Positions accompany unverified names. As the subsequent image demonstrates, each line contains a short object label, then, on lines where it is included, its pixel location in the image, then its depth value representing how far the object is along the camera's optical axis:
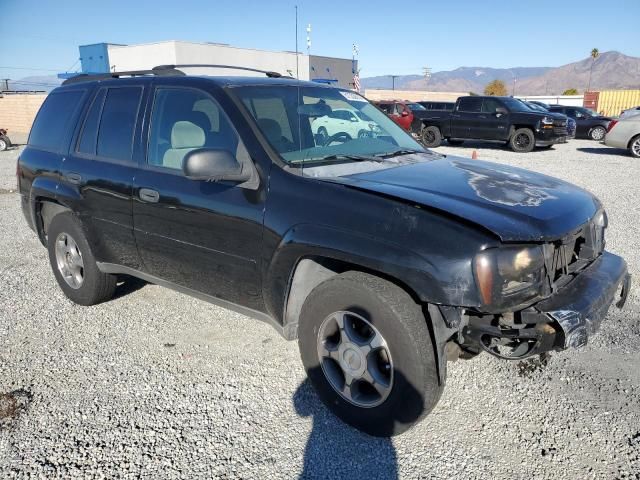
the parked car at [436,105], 21.15
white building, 36.22
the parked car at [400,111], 18.69
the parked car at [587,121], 21.62
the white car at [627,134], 14.99
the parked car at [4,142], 19.84
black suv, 2.50
